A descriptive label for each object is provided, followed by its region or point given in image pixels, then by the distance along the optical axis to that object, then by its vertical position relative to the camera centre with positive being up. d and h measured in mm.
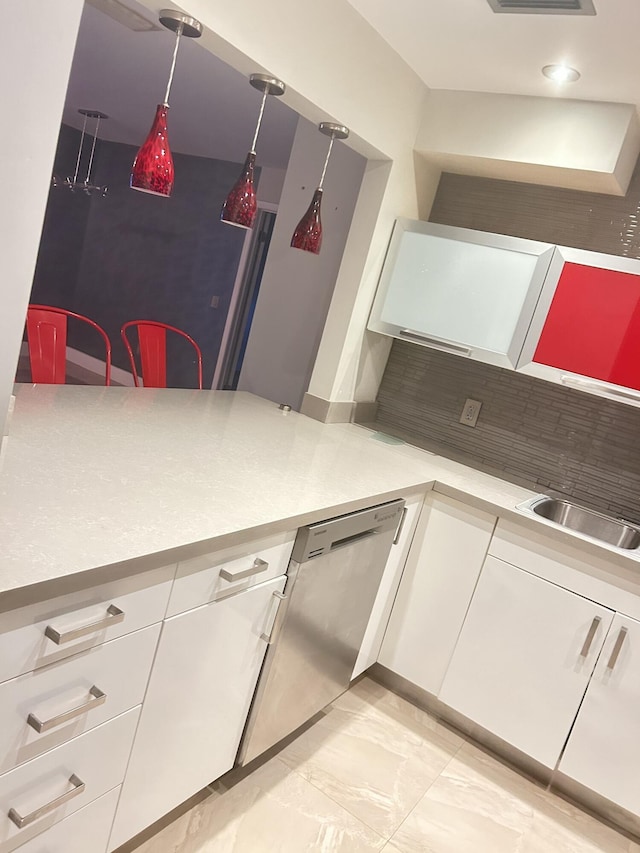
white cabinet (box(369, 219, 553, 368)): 2422 +182
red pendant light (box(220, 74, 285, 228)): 1849 +224
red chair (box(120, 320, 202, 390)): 2736 -399
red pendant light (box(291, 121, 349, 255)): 2246 +229
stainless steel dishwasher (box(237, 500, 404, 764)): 1726 -896
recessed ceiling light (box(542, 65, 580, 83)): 2045 +894
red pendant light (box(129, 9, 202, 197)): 1557 +234
